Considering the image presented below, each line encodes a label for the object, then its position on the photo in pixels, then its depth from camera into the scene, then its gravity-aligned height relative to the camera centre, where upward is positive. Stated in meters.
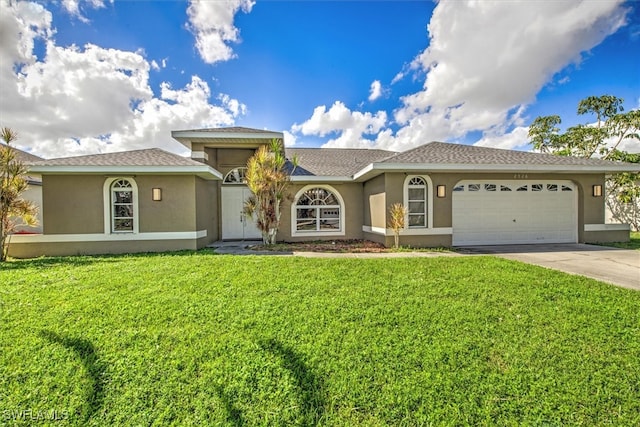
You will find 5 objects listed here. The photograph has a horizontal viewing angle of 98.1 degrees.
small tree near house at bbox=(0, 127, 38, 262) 8.38 +0.84
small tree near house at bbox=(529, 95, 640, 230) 15.87 +5.03
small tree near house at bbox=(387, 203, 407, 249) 10.05 -0.33
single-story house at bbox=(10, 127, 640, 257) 9.84 +0.52
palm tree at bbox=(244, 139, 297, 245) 10.41 +0.91
